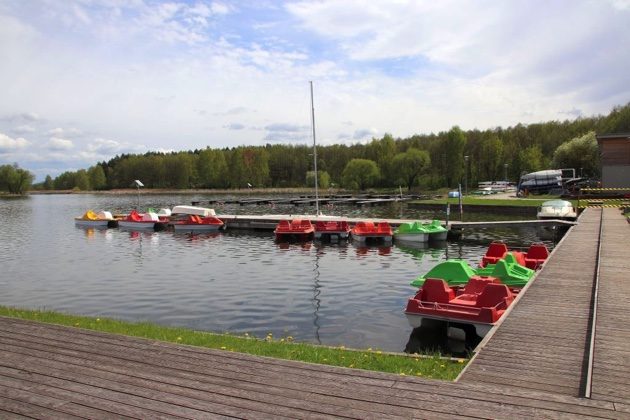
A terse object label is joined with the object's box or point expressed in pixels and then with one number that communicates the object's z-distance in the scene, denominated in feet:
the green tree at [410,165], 379.14
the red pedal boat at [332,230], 124.06
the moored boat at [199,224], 150.82
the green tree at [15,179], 529.86
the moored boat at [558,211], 122.11
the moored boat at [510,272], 54.60
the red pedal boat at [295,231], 125.29
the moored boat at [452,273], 53.16
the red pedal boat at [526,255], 66.06
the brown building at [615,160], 173.88
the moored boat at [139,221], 160.08
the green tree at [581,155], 267.02
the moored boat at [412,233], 112.57
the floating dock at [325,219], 114.93
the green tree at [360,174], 412.98
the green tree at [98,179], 628.69
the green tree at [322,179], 460.14
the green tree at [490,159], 362.12
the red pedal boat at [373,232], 115.55
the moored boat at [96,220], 170.50
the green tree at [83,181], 633.61
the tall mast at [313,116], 158.51
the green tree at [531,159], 323.16
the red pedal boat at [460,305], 40.19
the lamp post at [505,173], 346.54
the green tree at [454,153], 360.07
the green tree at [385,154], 408.87
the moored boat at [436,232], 113.69
